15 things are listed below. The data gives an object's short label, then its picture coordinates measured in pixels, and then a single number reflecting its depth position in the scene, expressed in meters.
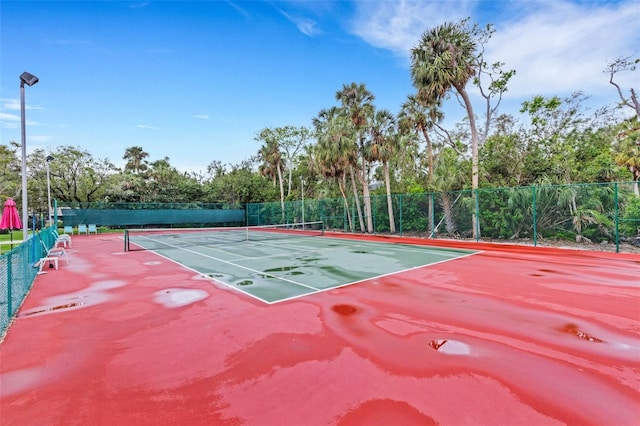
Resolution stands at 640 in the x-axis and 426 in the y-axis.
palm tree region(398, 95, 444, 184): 22.41
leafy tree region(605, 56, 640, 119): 19.22
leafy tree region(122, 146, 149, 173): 47.34
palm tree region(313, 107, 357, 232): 23.12
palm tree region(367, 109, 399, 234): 22.55
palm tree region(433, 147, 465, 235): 19.23
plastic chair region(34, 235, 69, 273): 10.61
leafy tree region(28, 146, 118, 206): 32.72
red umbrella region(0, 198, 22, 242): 9.60
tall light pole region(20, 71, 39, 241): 9.09
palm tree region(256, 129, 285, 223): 35.66
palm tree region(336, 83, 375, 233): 23.73
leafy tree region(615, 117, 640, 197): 16.50
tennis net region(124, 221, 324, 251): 18.66
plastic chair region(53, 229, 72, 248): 17.58
